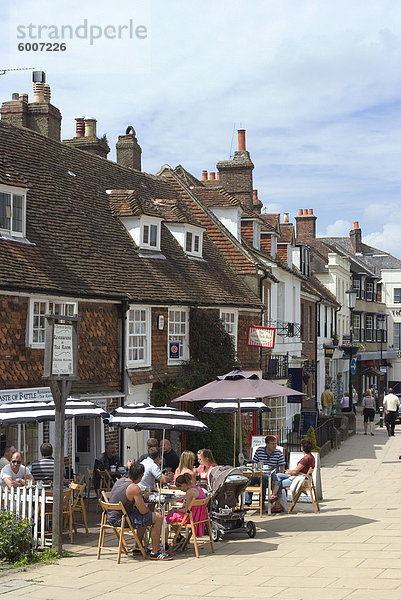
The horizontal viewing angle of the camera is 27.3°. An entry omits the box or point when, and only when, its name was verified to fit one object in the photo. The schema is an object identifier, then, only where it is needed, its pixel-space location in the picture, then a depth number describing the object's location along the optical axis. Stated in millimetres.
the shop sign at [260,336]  25220
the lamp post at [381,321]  56094
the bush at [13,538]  11031
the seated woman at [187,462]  12680
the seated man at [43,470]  13289
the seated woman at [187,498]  11773
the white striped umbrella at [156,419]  14125
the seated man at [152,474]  13523
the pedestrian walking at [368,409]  34031
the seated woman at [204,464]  13766
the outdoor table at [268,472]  14994
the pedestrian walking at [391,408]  29734
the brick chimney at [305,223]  53594
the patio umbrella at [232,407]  18406
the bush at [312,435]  24270
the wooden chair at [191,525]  11630
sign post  11539
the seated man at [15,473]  12555
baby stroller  12812
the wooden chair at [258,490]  14727
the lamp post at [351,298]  34406
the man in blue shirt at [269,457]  15430
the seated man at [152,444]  14906
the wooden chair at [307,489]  15148
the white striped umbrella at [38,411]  13812
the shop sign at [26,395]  16016
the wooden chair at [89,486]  15967
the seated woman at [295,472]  15250
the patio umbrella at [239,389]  14984
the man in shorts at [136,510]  11203
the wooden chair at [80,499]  12919
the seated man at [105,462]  16484
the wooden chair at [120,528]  11070
